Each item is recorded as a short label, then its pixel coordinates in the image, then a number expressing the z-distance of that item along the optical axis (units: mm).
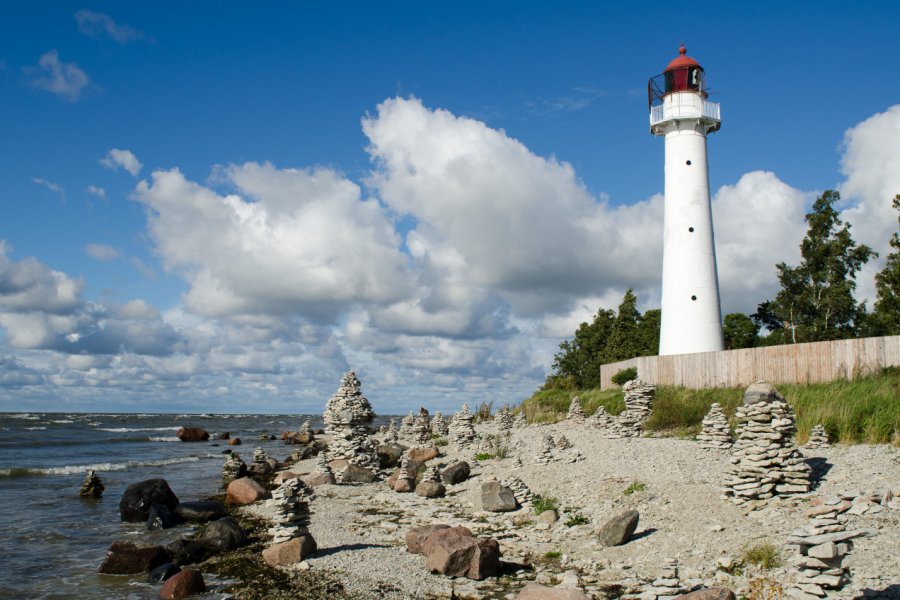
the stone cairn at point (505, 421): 33781
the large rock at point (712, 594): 7875
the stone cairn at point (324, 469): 20594
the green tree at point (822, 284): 33062
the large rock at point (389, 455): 24359
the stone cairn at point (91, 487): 21516
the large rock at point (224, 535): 13289
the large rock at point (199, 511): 16922
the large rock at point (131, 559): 12148
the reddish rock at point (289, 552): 11812
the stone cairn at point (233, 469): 25109
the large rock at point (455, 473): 18453
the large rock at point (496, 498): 14438
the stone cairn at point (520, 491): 14586
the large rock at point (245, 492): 18984
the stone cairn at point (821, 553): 7727
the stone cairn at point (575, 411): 30467
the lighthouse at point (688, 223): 30219
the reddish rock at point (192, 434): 56500
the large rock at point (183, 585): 10531
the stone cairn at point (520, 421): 34156
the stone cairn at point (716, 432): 16656
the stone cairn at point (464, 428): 26484
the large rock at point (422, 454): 24625
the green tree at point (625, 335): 44438
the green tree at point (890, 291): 27062
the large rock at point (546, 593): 8492
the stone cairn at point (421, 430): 34531
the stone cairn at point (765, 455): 11648
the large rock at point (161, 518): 16261
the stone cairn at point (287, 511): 12273
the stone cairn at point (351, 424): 22047
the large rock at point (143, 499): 17484
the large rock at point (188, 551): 12617
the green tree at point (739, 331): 37969
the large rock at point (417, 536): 11977
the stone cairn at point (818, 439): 14926
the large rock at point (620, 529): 10961
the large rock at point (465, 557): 10344
